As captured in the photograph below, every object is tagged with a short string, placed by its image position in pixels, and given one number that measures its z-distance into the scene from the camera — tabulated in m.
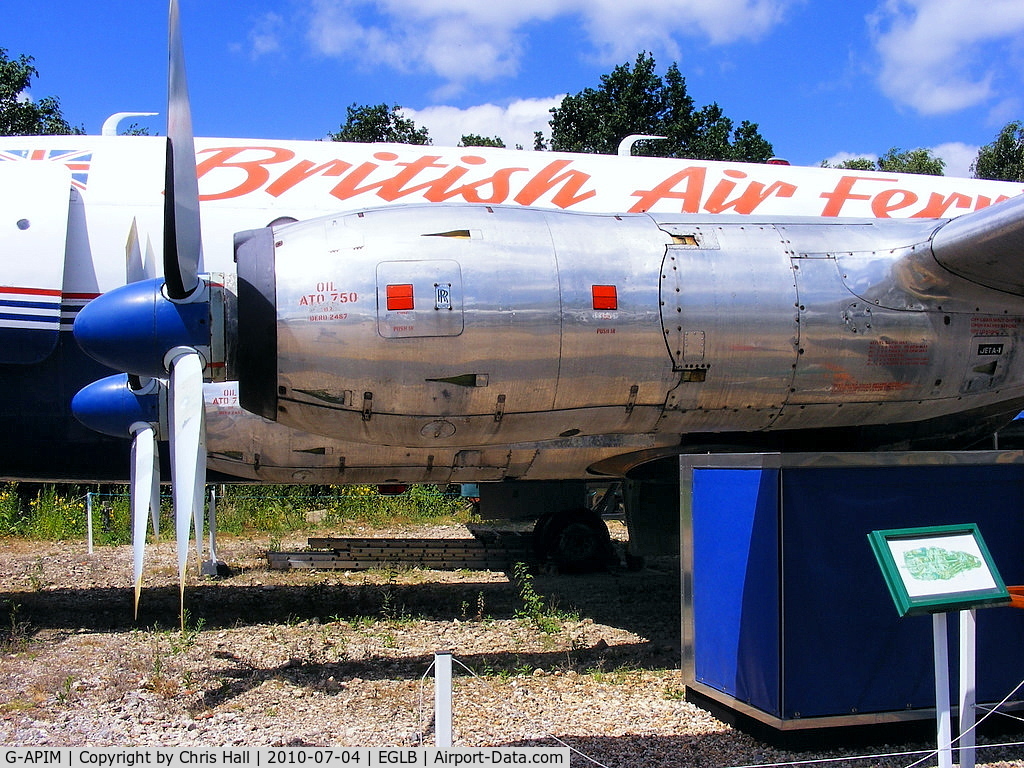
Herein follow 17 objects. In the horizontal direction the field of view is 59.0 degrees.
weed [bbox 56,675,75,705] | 6.11
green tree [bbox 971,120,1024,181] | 38.44
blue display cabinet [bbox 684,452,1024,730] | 5.05
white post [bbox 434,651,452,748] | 3.64
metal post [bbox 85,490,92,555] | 13.89
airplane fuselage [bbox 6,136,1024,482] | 5.57
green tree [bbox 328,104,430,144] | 43.41
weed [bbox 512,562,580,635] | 8.11
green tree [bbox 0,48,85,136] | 30.47
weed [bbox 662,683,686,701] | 6.16
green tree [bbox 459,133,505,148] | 40.69
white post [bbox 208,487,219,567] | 11.73
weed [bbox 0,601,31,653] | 7.72
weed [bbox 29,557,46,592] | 10.78
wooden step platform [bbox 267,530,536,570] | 12.15
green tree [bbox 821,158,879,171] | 43.06
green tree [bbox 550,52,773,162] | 39.62
